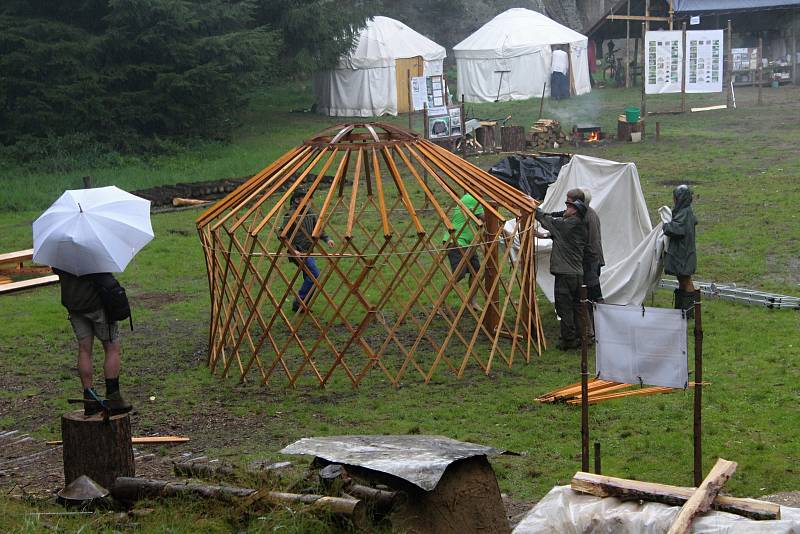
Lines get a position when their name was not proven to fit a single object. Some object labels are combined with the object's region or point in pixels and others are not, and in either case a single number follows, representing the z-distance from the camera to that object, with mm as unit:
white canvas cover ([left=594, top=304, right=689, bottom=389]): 10210
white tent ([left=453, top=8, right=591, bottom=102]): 54382
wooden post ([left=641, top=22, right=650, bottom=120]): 41079
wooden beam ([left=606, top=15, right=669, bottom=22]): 52048
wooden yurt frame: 15983
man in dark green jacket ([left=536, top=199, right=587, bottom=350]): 16597
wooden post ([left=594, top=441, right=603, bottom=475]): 10010
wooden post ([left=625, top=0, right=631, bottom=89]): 54228
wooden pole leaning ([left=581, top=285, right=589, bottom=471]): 10356
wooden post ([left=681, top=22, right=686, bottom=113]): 43917
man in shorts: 13089
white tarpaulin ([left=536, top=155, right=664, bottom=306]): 18424
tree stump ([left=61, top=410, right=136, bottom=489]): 11369
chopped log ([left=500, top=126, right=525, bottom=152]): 38168
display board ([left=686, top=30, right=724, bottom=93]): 44310
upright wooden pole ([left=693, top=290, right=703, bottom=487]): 9964
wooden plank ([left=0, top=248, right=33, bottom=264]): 23598
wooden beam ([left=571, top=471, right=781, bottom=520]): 8314
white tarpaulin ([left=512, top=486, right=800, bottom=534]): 8206
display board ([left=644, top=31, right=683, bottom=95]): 44832
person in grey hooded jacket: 16996
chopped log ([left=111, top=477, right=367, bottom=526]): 9335
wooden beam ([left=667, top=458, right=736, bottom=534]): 8114
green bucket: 38967
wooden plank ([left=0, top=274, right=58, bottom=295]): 22569
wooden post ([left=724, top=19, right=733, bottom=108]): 45145
